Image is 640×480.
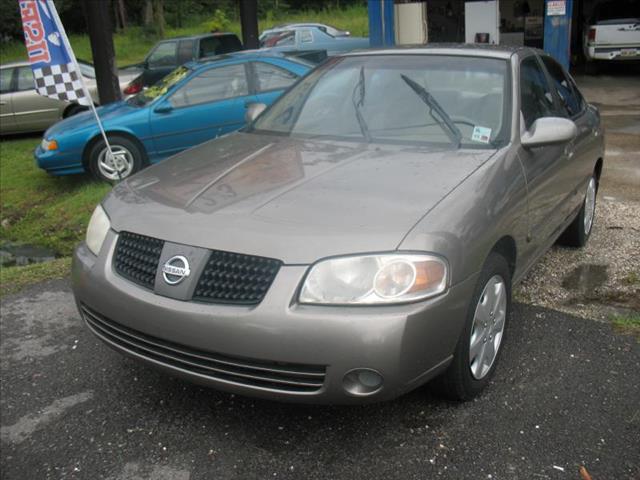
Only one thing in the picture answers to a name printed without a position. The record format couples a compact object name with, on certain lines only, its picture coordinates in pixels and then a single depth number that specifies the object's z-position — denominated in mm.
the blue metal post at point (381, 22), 15062
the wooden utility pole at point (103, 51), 9859
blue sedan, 8219
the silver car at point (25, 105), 12445
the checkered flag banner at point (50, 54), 6148
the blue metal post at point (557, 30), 13280
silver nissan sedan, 2516
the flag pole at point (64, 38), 6109
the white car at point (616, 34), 14523
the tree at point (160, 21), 35156
